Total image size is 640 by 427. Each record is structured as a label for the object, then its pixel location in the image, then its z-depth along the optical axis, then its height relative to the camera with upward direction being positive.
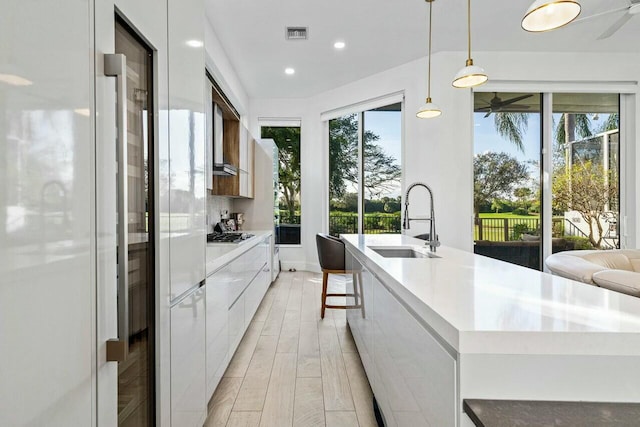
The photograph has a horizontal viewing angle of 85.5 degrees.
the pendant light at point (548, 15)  1.67 +1.02
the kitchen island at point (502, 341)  0.78 -0.31
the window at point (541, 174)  4.80 +0.52
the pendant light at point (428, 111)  3.34 +0.99
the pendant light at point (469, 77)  2.47 +1.00
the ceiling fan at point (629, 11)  2.72 +1.61
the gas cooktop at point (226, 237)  3.44 -0.26
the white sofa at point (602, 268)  1.80 -0.38
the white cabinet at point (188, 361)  1.42 -0.67
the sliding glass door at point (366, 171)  5.50 +0.69
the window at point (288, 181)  6.47 +0.59
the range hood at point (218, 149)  3.66 +0.71
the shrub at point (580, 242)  4.84 -0.43
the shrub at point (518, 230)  4.87 -0.26
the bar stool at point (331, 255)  3.42 -0.42
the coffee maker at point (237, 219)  5.21 -0.09
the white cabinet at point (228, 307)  2.00 -0.70
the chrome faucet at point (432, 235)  2.21 -0.15
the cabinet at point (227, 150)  3.63 +0.78
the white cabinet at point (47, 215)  0.60 +0.00
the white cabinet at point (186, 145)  1.44 +0.32
